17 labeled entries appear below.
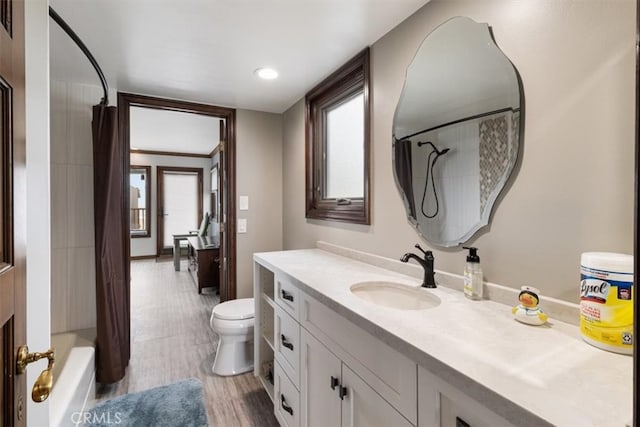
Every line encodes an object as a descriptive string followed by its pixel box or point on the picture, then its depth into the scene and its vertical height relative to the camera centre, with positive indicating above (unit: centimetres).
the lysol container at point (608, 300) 73 -22
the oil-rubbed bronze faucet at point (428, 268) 134 -24
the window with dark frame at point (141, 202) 650 +23
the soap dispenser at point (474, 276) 116 -24
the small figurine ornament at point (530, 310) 92 -30
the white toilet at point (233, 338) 229 -94
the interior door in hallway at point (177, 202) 668 +23
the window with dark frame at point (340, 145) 192 +48
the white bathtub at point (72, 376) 148 -91
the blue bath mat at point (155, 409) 180 -120
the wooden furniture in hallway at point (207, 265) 416 -71
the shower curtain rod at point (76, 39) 141 +88
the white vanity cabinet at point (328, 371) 89 -57
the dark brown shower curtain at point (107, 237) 214 -17
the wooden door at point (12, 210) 64 +1
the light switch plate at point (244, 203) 292 +9
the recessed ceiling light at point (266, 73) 212 +97
